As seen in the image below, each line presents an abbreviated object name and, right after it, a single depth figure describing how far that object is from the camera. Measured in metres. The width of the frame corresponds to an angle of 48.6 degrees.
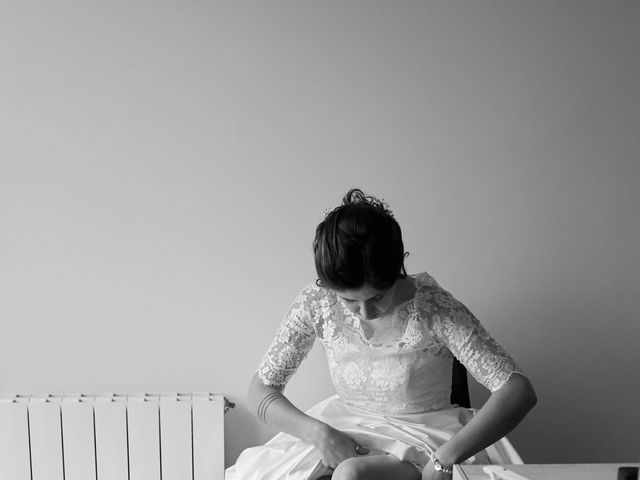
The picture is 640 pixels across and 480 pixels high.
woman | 1.64
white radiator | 2.21
